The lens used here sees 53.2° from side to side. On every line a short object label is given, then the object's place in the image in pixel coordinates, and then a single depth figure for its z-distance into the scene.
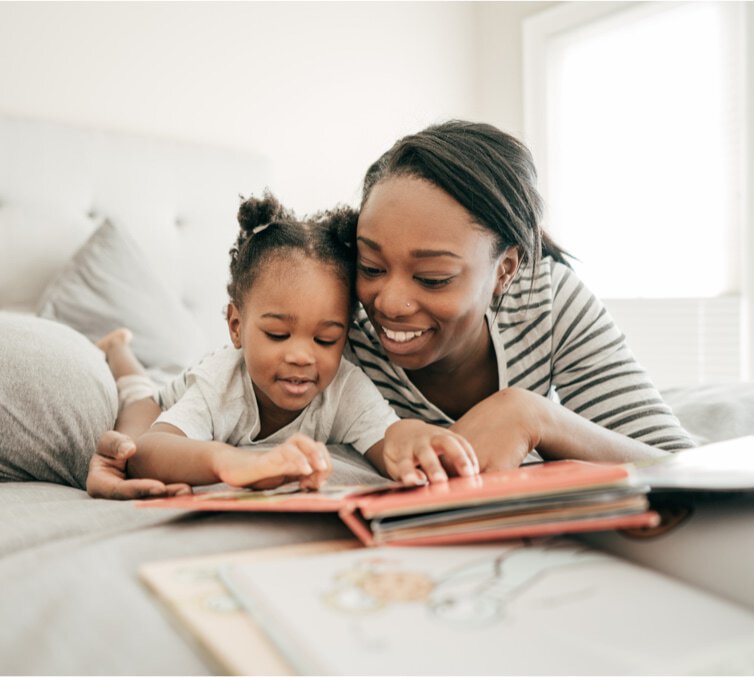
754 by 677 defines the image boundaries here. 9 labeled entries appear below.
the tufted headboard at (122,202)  1.88
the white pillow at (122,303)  1.75
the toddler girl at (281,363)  1.08
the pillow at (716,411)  1.30
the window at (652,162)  2.51
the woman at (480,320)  0.91
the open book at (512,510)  0.50
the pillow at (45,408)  0.96
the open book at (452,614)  0.36
